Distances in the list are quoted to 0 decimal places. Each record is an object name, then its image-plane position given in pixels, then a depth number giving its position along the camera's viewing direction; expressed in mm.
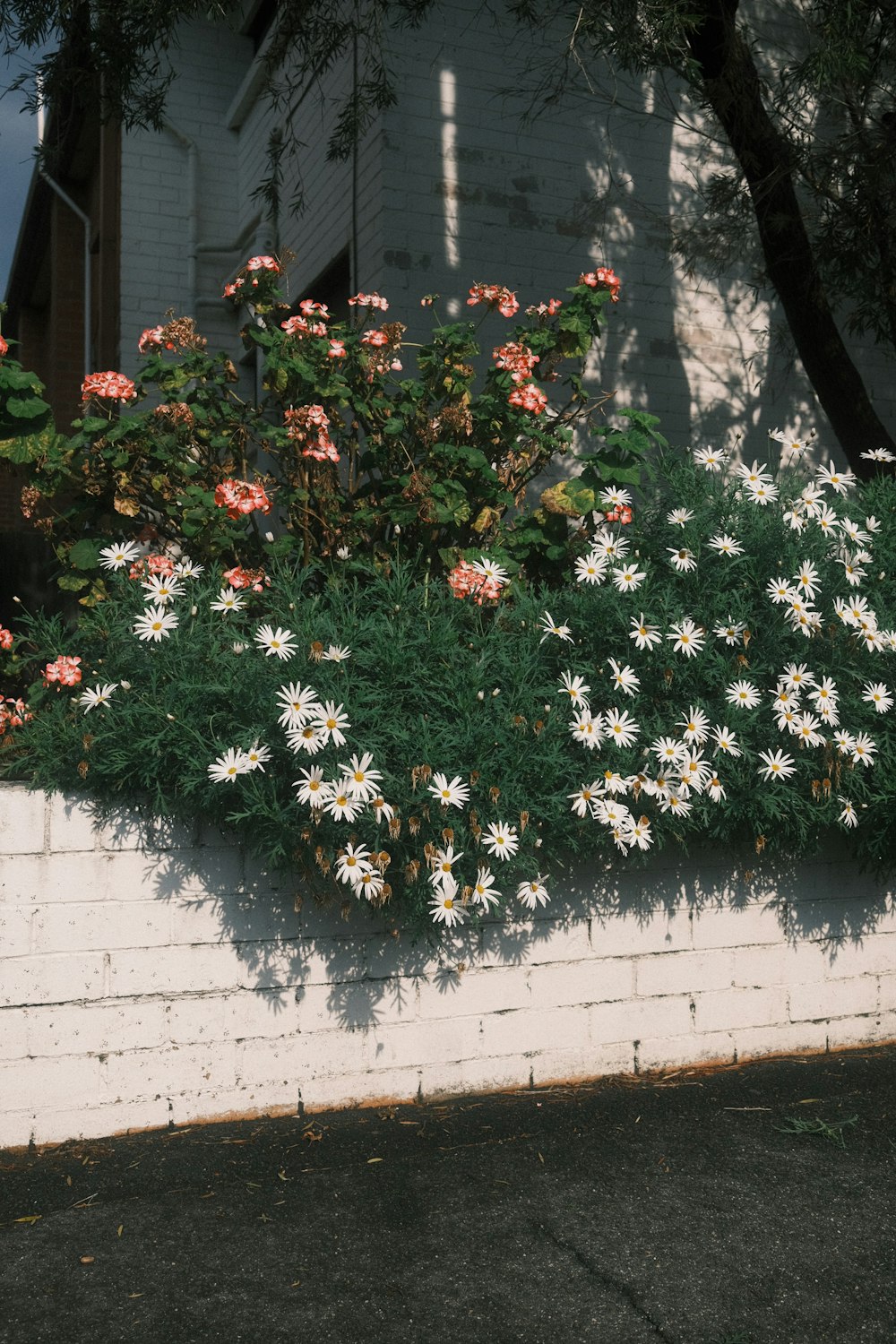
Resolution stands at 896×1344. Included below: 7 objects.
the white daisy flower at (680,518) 4223
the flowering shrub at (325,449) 4344
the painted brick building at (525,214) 6895
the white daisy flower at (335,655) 3666
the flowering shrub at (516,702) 3570
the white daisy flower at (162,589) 3850
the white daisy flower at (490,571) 4094
